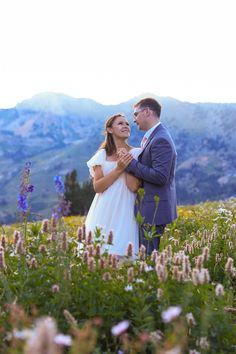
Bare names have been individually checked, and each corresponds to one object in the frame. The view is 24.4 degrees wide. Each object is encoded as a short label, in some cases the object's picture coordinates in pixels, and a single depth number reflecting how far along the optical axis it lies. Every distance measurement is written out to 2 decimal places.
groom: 7.28
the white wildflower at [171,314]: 2.21
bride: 7.64
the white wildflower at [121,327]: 2.21
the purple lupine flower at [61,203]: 4.04
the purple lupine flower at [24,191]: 5.00
